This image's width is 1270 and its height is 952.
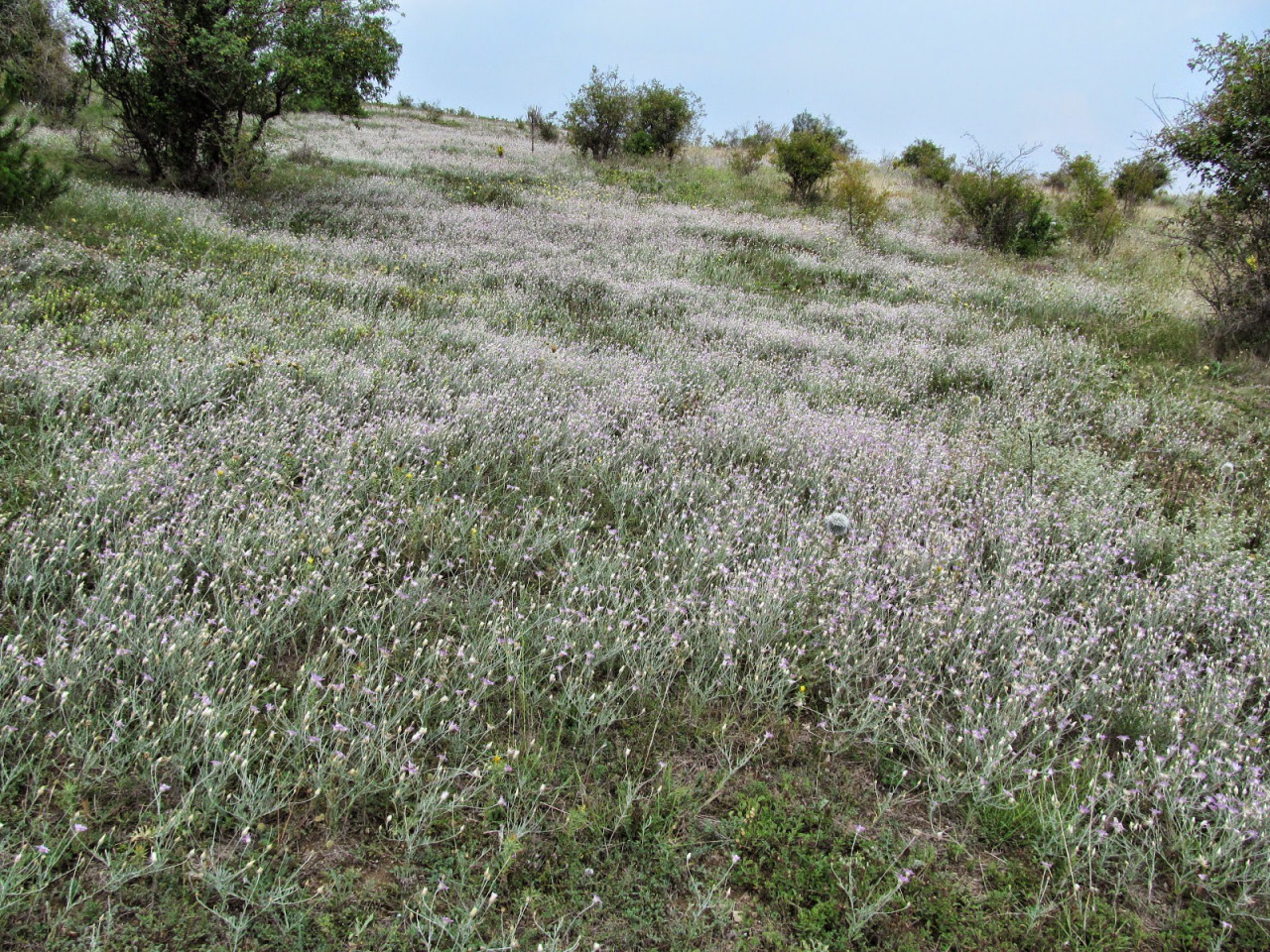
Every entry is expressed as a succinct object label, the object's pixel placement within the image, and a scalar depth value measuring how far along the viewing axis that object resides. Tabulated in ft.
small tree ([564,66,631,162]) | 74.95
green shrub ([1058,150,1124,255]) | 52.26
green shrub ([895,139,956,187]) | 80.59
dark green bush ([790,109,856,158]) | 101.81
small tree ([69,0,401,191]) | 39.14
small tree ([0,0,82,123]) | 42.96
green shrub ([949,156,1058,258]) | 51.26
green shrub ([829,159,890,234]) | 53.40
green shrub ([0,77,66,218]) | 26.32
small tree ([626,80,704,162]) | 76.18
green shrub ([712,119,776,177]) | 74.43
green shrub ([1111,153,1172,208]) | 66.23
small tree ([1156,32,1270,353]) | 29.96
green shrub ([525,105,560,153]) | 93.59
